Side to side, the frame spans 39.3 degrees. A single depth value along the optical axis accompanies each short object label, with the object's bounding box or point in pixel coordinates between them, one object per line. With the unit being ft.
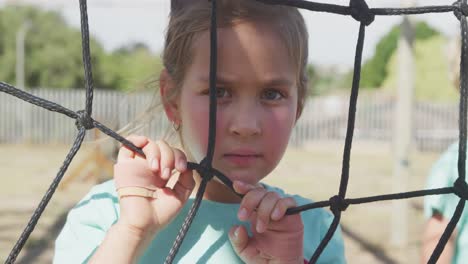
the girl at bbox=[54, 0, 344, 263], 2.36
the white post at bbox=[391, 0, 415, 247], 10.11
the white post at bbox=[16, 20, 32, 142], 30.71
